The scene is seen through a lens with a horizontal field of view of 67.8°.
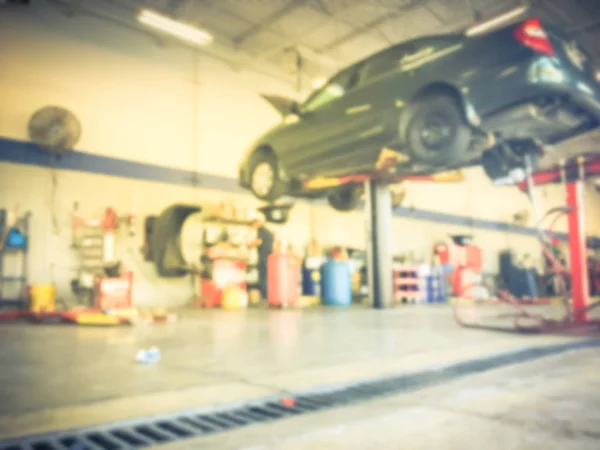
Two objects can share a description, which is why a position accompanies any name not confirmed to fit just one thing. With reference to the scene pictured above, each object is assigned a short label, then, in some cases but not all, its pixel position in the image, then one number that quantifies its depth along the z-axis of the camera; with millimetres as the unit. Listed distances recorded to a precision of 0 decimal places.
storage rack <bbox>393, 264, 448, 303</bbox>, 7891
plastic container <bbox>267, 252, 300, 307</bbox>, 6305
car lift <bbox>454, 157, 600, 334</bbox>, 2879
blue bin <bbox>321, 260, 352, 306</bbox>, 6727
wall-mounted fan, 6230
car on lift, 3625
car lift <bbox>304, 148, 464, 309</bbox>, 5648
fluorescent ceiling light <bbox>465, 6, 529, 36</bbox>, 6840
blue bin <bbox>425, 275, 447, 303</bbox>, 8539
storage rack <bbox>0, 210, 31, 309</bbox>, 5828
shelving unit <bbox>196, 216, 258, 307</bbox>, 7066
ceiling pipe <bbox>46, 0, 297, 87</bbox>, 7165
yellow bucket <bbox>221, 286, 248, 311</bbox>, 6621
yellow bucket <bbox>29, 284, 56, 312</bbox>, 5727
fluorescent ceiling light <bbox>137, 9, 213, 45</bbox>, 6359
